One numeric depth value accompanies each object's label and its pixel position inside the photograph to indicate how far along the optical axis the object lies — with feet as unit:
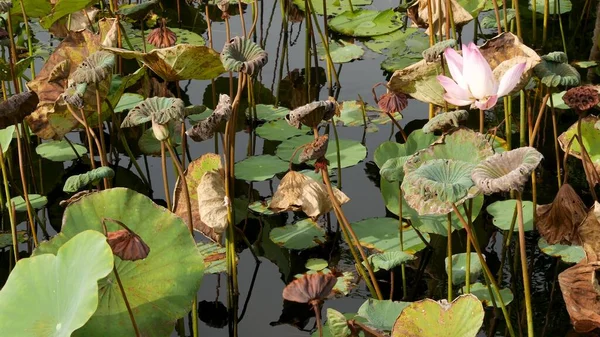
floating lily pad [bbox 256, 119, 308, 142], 26.21
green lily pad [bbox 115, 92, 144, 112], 26.20
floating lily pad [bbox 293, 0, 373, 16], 32.01
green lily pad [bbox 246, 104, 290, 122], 27.01
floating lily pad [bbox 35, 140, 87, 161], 25.99
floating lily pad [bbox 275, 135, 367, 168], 25.12
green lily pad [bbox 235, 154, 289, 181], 24.75
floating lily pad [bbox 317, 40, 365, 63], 29.20
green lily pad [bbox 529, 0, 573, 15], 29.35
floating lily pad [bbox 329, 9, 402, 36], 30.85
